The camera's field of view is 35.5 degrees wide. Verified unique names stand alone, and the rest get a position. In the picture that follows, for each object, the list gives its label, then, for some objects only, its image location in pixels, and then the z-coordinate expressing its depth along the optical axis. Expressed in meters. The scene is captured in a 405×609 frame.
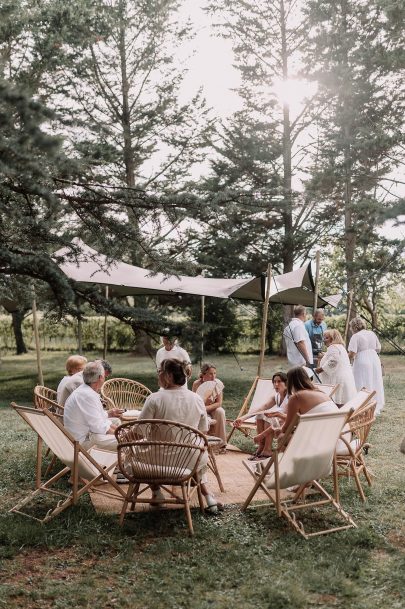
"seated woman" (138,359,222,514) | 4.37
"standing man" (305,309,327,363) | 10.05
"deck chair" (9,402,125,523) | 4.28
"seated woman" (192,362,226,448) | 6.44
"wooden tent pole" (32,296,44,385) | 8.75
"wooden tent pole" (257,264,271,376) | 8.74
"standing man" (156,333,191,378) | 8.66
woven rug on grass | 4.75
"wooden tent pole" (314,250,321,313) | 8.82
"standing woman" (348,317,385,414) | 8.44
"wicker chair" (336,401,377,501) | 4.79
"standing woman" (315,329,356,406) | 7.22
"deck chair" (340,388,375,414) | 5.00
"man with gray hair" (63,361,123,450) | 4.83
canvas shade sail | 10.16
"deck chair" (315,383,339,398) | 6.53
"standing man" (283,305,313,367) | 8.15
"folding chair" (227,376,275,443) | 7.39
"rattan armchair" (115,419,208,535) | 4.10
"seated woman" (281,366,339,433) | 4.55
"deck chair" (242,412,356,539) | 4.00
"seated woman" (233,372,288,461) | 6.03
